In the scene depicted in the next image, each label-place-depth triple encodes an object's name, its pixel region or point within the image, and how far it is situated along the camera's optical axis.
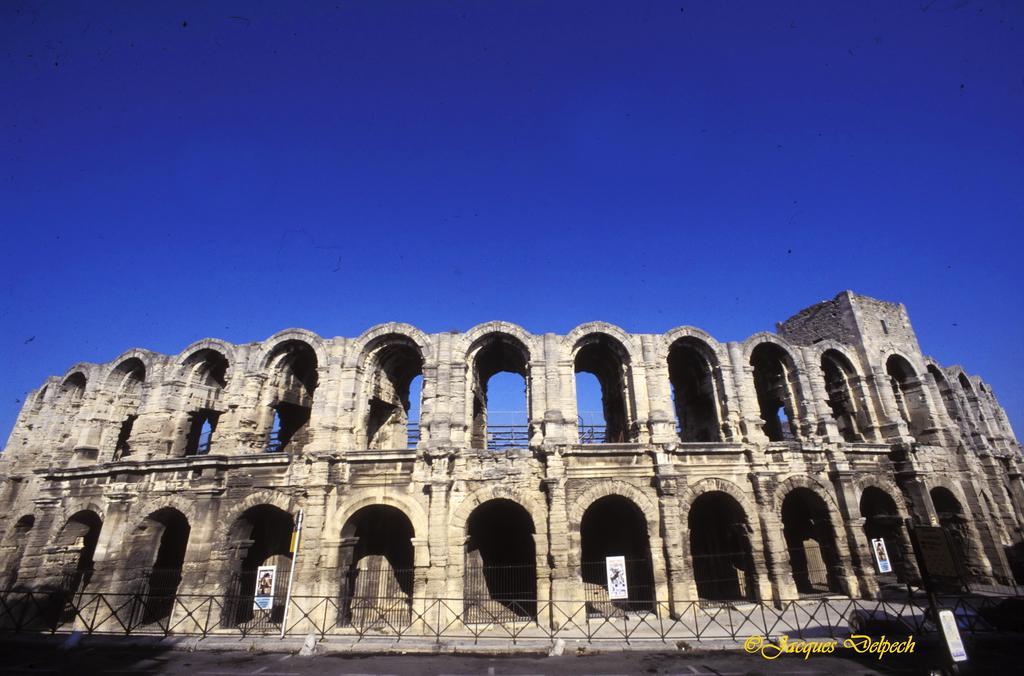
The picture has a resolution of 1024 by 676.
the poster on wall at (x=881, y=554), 15.01
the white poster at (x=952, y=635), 6.55
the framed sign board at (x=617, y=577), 12.70
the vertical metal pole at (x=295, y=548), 12.45
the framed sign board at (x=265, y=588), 12.94
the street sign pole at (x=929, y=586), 6.69
